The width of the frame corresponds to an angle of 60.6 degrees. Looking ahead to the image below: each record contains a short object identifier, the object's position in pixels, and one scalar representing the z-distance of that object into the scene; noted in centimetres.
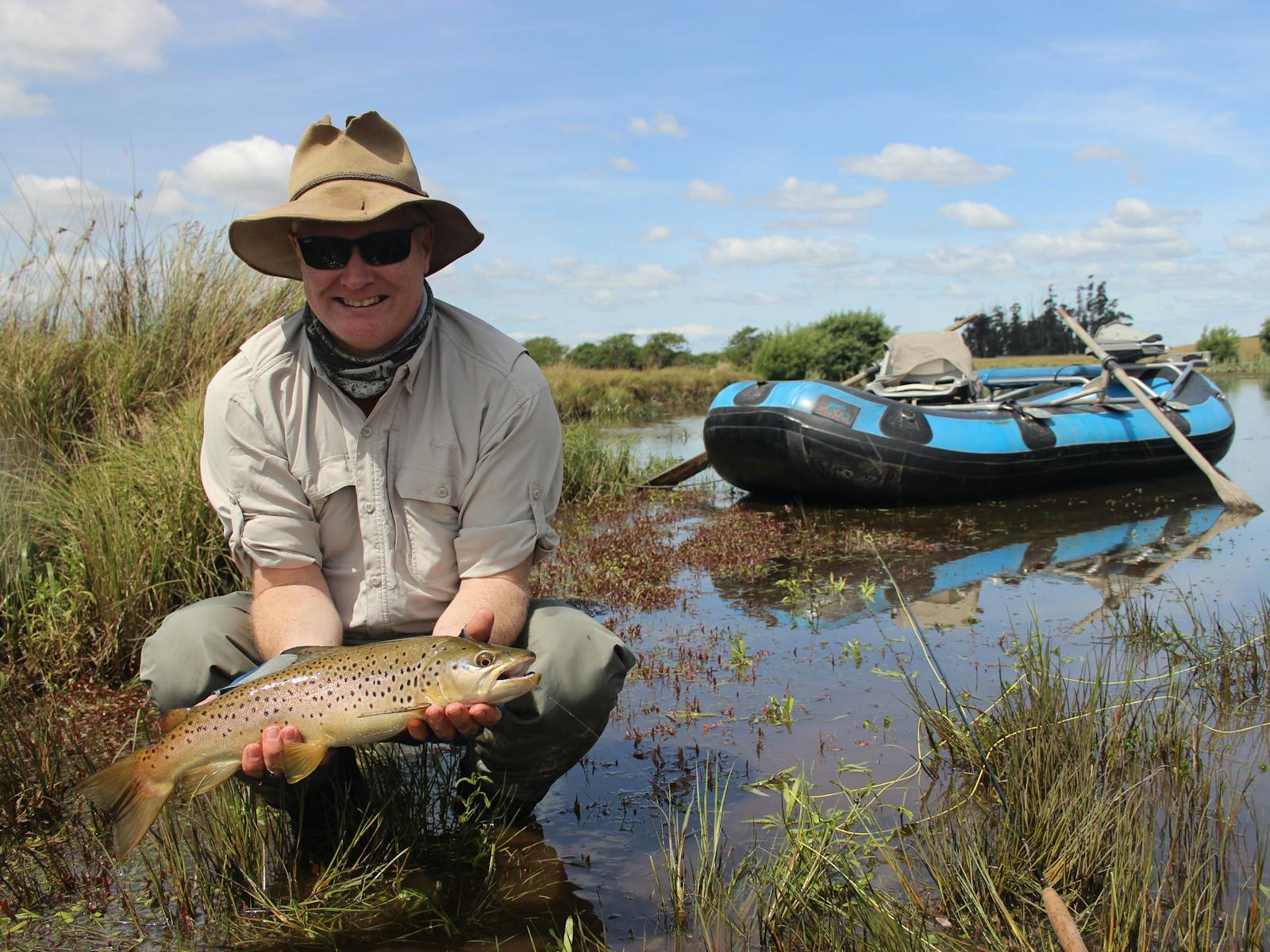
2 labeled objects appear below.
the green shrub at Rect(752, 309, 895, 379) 3428
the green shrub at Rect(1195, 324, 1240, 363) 5366
